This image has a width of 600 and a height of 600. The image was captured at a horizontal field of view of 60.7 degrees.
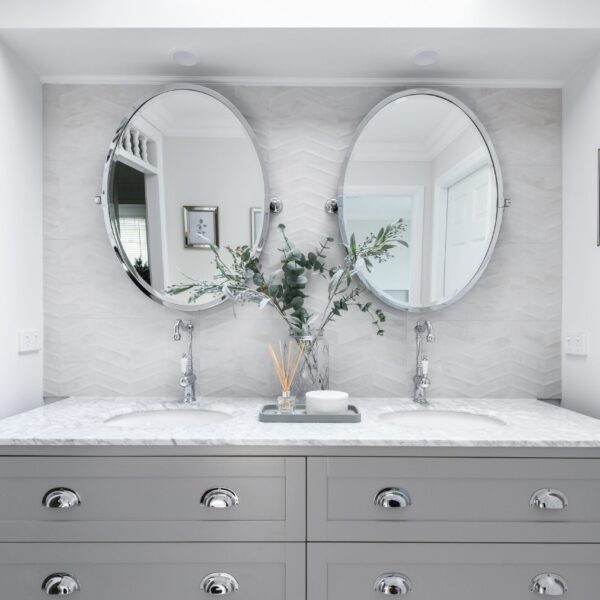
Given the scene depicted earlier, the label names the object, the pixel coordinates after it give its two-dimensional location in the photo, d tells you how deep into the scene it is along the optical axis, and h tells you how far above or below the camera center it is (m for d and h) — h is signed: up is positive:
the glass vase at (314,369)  1.85 -0.28
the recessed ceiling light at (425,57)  1.80 +0.84
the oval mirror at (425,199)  1.95 +0.36
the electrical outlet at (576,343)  1.84 -0.18
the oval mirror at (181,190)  1.95 +0.39
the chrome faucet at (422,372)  1.92 -0.30
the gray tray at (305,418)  1.60 -0.39
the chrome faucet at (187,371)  1.90 -0.30
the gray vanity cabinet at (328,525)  1.40 -0.64
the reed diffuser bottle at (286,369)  1.70 -0.28
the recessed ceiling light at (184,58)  1.81 +0.84
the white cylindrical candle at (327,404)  1.64 -0.36
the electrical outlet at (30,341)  1.85 -0.19
